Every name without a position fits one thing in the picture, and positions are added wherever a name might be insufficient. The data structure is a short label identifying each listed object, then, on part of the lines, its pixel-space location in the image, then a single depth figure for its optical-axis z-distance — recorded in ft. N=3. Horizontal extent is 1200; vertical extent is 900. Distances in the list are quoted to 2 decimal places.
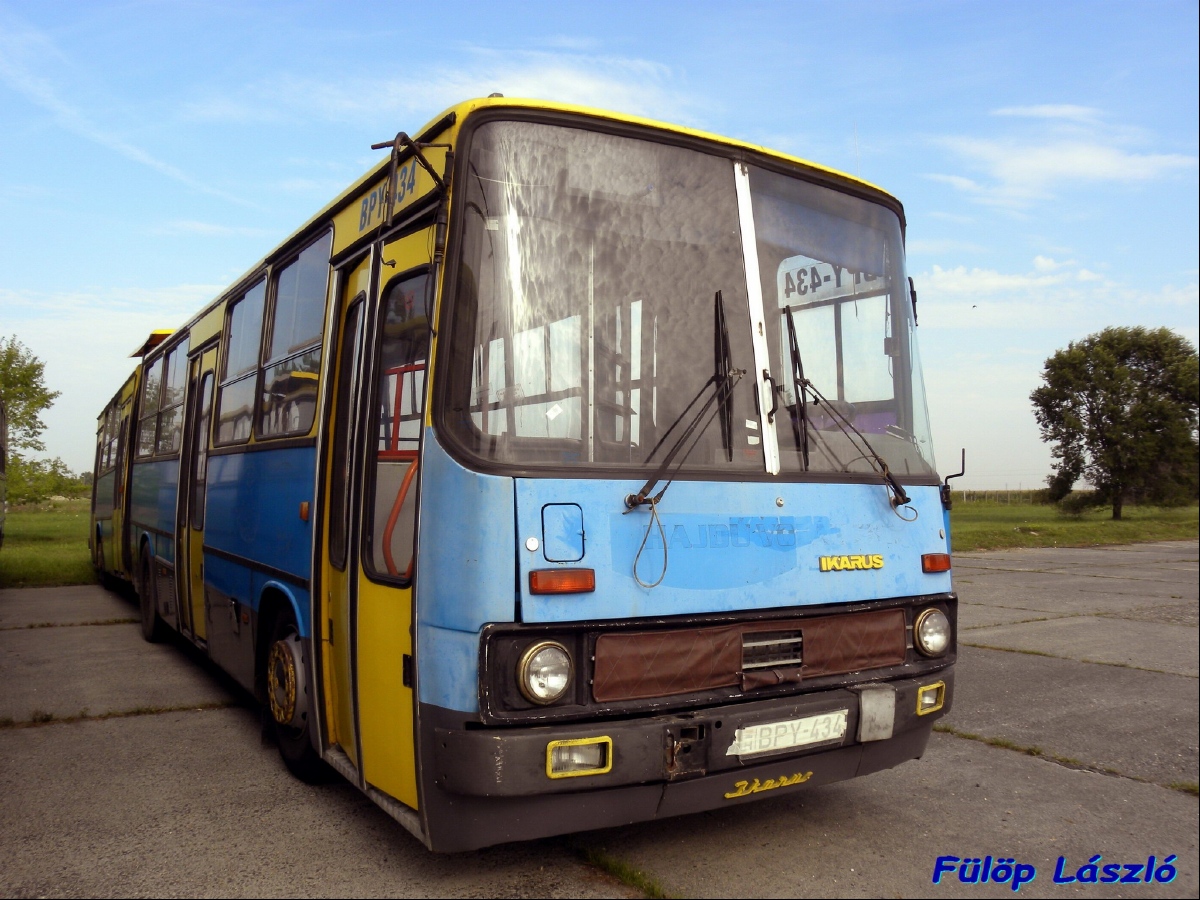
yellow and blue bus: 10.98
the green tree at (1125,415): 160.56
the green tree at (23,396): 89.45
